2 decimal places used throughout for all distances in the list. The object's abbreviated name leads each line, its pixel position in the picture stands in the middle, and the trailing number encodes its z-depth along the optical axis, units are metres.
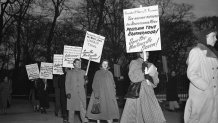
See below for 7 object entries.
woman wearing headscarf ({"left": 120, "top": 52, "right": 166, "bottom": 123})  4.02
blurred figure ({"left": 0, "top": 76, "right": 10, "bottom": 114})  11.36
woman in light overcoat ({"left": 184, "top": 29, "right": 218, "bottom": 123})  3.09
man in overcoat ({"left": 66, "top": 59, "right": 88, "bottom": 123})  6.61
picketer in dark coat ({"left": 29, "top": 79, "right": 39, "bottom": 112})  10.91
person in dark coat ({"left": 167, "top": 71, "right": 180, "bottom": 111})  10.21
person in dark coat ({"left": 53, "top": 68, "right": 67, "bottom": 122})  8.02
